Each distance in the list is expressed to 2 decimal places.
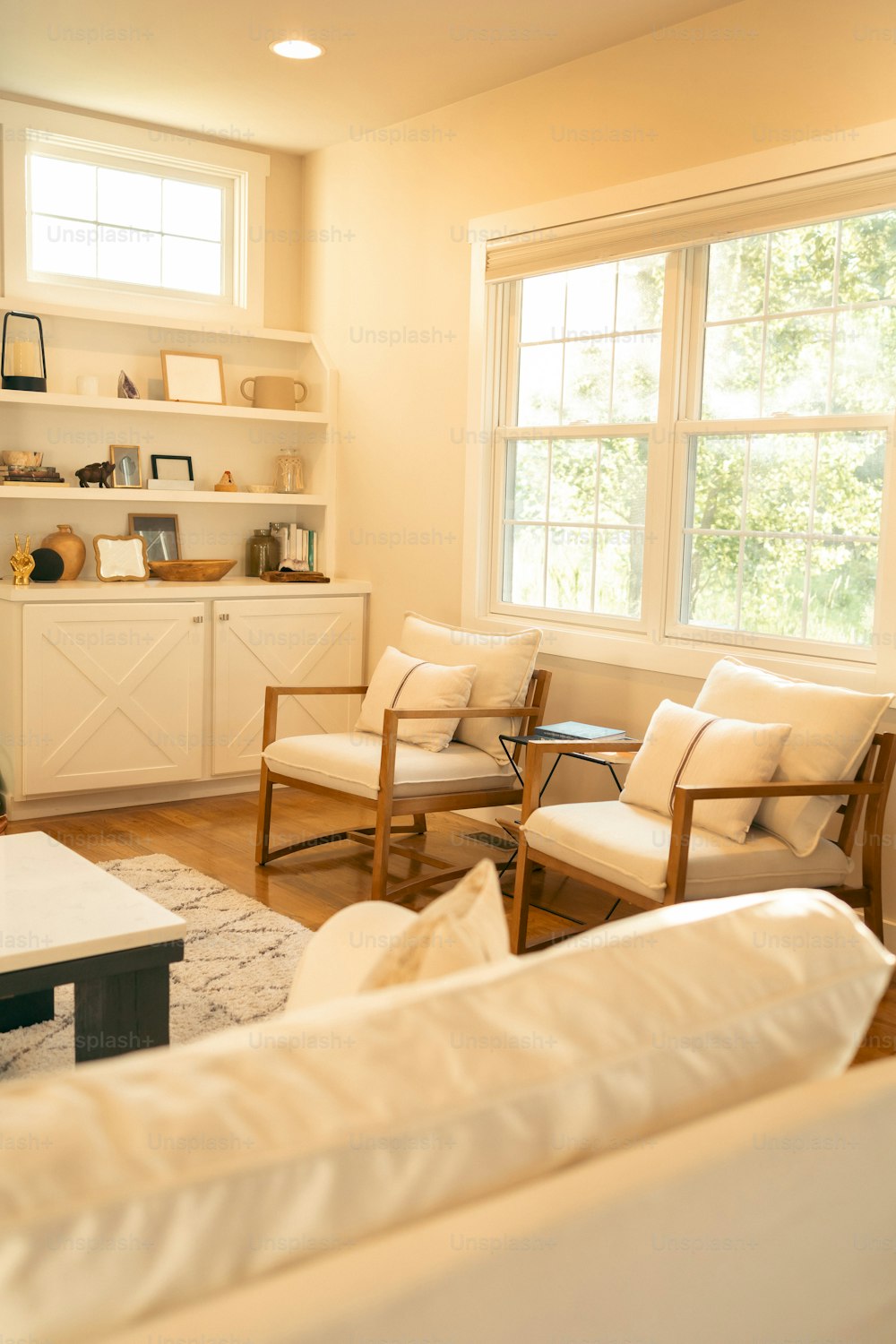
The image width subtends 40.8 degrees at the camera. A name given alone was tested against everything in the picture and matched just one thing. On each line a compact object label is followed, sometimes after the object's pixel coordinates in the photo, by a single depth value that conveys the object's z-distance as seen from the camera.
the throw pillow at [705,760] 3.12
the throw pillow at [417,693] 4.18
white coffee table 2.24
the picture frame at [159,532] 5.53
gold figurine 4.91
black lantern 5.04
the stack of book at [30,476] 5.03
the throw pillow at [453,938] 1.09
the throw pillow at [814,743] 3.14
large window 3.64
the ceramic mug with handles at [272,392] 5.78
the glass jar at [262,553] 5.82
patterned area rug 2.85
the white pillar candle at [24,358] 5.04
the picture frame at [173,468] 5.57
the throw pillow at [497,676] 4.23
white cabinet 4.80
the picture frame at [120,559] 5.22
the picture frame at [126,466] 5.41
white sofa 0.74
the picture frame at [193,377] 5.52
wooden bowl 5.26
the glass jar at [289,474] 5.91
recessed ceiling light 4.33
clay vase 5.18
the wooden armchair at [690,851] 3.00
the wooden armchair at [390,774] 3.85
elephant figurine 5.23
